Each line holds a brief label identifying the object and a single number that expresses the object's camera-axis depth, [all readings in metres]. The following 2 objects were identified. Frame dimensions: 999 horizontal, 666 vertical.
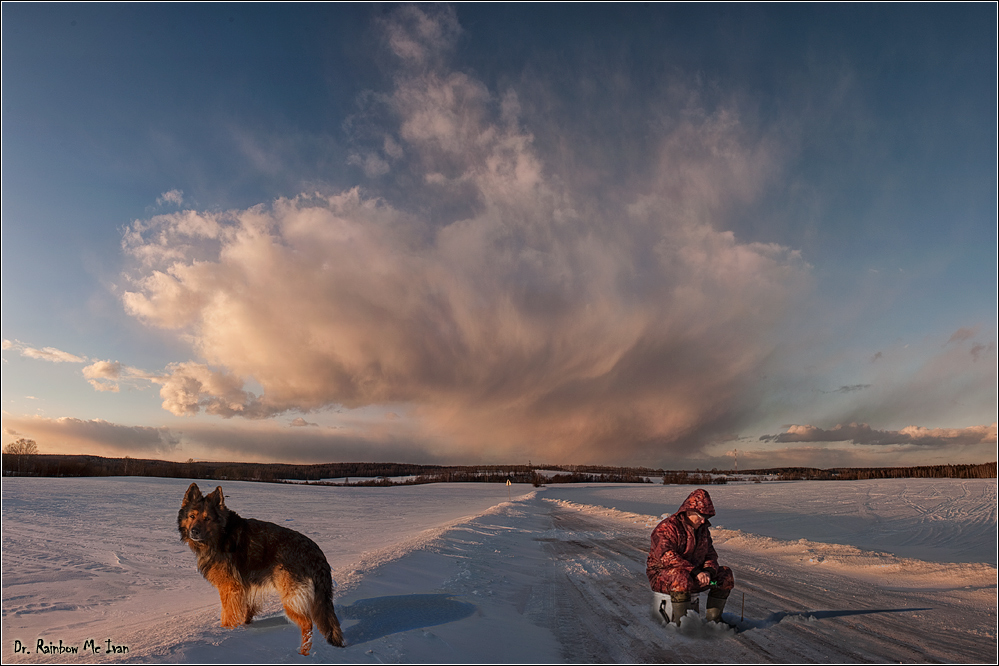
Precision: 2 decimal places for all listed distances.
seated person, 5.84
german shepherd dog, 4.48
